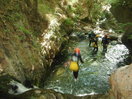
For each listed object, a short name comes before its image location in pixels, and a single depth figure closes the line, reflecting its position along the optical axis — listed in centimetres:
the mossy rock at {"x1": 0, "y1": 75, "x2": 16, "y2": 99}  489
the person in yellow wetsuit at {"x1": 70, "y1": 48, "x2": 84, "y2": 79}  684
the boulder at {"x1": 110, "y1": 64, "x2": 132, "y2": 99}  454
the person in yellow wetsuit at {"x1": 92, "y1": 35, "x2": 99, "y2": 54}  1170
